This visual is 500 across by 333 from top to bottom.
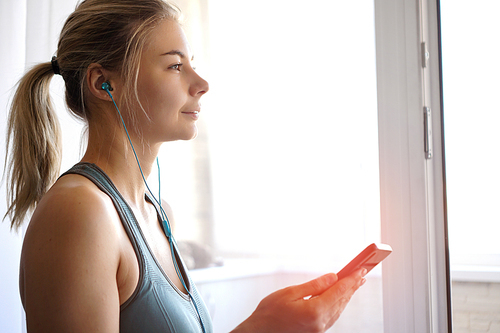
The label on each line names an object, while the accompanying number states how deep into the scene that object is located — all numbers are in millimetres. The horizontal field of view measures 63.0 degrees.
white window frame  1130
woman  645
